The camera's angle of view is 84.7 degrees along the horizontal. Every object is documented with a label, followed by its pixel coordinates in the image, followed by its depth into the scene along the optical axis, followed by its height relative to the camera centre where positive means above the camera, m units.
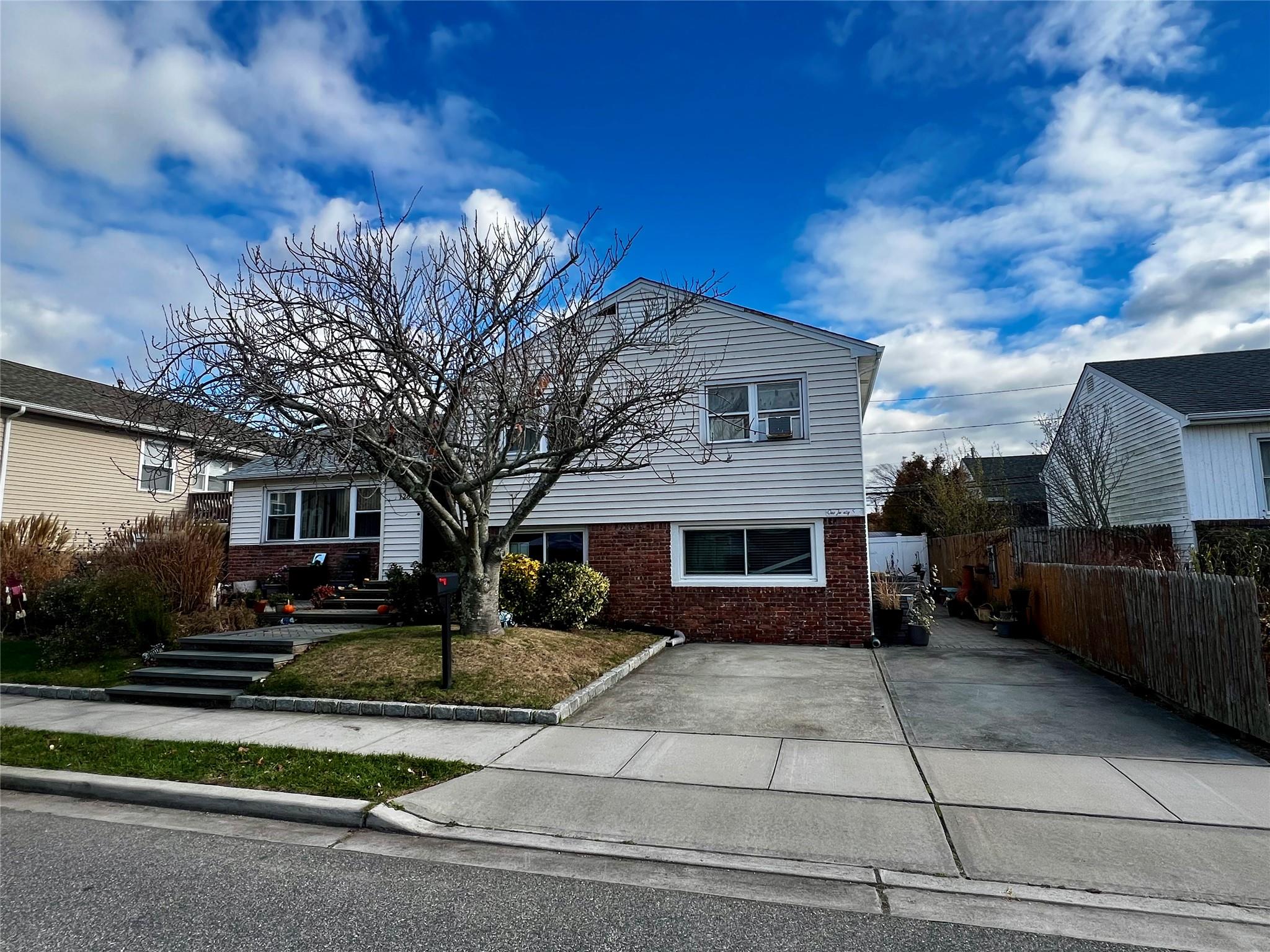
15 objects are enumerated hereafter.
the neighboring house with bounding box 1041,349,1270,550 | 14.77 +2.60
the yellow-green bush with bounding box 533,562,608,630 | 12.10 -0.56
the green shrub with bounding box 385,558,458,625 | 12.70 -0.59
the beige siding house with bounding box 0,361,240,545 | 17.62 +2.92
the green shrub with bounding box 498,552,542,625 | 12.23 -0.45
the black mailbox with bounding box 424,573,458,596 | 7.90 -0.20
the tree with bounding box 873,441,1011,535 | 26.73 +2.59
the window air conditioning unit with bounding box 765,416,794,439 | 13.30 +2.56
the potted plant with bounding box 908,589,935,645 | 12.41 -1.13
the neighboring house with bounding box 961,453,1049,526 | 30.17 +3.46
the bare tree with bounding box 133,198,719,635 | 8.34 +2.29
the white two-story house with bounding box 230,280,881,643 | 12.75 +1.00
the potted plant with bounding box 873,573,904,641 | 12.71 -0.99
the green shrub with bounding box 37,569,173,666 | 10.70 -0.74
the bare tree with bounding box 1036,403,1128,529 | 18.47 +2.48
